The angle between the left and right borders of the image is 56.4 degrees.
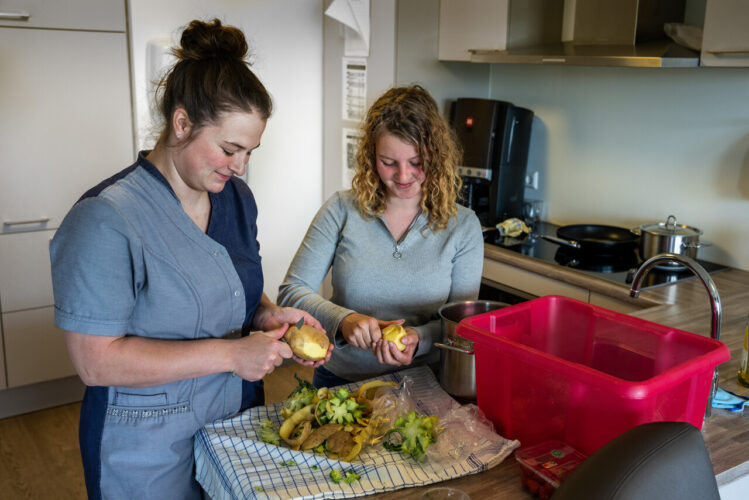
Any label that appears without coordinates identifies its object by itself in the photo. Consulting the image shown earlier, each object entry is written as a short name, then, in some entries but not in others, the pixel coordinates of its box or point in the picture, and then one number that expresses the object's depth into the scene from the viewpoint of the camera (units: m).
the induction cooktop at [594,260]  2.42
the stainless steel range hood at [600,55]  2.24
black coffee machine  3.09
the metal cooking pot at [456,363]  1.41
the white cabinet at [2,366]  2.96
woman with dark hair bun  1.20
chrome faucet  1.32
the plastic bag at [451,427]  1.24
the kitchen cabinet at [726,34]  2.10
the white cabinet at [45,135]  2.79
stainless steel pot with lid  2.43
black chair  0.83
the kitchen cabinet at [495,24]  2.95
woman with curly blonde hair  1.69
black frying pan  2.66
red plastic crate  1.12
